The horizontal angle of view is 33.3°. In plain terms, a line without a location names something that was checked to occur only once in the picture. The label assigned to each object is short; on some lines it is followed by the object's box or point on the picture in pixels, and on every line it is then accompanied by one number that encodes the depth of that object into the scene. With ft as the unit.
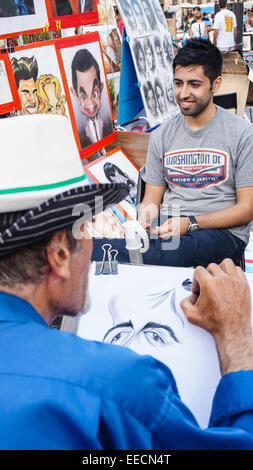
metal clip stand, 4.50
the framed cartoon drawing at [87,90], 8.19
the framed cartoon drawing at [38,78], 7.18
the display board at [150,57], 10.24
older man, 2.09
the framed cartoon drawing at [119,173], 8.92
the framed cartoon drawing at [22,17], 6.84
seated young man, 6.66
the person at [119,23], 16.25
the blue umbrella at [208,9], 44.29
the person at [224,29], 25.64
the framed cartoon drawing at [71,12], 7.77
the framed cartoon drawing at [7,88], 6.89
